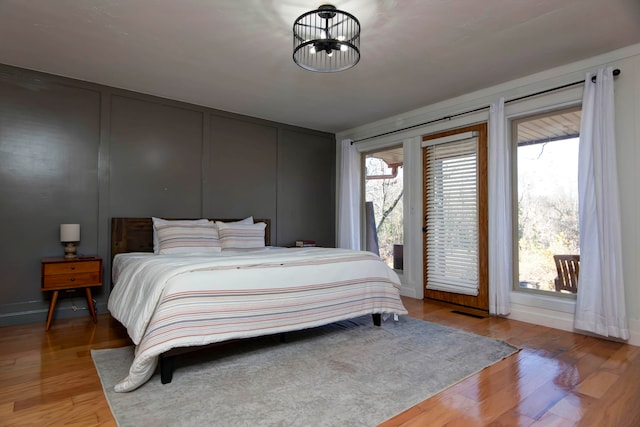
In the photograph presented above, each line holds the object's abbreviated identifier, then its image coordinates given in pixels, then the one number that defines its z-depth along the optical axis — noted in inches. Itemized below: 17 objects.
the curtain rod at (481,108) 120.6
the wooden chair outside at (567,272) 130.4
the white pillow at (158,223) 148.7
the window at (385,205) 198.5
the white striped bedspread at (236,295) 81.2
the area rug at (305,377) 69.1
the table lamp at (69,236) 133.6
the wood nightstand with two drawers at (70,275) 123.7
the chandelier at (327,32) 91.4
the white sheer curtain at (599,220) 112.3
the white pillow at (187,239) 143.6
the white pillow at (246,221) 176.5
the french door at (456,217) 155.4
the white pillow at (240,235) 159.5
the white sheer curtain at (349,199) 213.5
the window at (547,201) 132.8
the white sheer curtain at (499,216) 141.4
